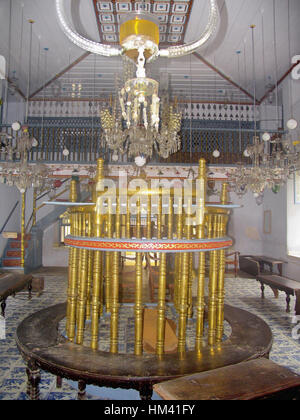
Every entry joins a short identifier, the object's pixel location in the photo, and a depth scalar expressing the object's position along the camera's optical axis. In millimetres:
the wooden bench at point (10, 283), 4543
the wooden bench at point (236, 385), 1649
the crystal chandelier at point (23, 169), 6633
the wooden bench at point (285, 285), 5449
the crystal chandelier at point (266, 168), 6141
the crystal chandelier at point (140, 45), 3064
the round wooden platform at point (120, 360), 1860
